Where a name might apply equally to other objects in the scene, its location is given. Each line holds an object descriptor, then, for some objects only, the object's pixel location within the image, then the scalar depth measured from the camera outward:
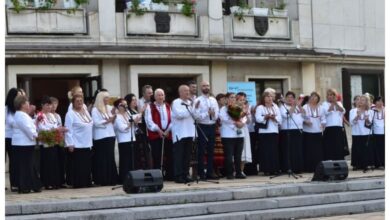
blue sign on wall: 21.14
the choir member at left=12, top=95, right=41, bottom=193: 12.77
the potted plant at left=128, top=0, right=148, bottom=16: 19.73
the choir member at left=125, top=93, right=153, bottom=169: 14.39
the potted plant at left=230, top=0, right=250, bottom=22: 21.27
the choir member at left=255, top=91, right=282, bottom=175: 15.63
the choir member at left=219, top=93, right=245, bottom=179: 15.02
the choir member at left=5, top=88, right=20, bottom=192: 13.02
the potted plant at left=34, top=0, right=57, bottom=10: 18.88
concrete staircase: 10.83
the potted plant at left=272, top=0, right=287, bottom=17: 22.02
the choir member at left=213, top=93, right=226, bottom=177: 15.21
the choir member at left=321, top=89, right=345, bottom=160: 16.75
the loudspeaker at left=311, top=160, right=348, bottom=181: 13.81
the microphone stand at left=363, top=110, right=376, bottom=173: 17.09
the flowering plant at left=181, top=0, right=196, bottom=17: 20.36
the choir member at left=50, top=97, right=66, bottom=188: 13.87
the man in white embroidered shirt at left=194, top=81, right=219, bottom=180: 14.34
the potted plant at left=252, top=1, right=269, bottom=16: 21.56
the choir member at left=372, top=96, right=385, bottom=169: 17.25
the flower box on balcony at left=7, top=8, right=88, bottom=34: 18.56
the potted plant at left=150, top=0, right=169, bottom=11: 20.11
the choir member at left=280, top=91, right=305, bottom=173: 16.00
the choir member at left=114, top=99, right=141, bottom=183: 14.23
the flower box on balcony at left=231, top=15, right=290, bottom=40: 21.34
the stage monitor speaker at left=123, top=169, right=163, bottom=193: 11.99
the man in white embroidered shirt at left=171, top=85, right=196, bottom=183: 14.05
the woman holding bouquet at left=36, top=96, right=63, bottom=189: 13.36
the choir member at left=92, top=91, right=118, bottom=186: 14.13
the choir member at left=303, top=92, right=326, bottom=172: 16.62
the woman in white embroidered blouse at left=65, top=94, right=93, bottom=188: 13.79
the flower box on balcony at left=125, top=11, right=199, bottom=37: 19.81
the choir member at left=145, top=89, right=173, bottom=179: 14.44
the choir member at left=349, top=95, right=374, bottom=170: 17.02
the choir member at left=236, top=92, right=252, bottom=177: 15.29
